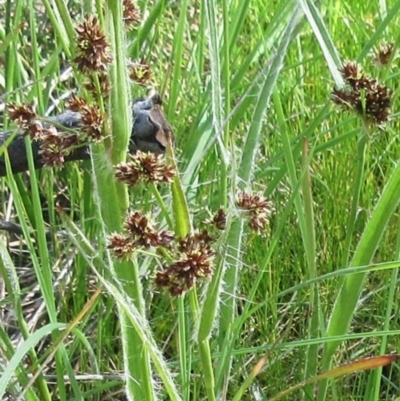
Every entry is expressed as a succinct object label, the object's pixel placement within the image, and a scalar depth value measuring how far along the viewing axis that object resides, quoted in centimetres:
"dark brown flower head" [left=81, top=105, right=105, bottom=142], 38
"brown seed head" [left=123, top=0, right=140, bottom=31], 42
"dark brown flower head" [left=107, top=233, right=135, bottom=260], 38
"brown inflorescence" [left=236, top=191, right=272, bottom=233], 39
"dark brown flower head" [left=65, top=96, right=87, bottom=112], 39
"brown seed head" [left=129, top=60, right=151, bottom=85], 41
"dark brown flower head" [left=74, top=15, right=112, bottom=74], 38
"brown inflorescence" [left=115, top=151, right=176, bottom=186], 38
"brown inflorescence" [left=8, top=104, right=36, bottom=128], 41
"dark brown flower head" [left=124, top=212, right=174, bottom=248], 38
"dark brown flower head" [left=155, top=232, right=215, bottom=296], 37
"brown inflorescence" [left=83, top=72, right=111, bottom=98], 39
